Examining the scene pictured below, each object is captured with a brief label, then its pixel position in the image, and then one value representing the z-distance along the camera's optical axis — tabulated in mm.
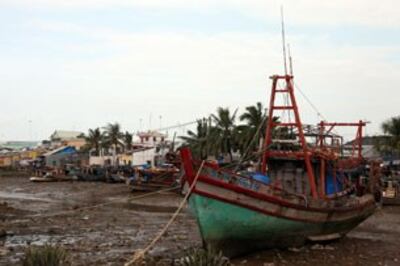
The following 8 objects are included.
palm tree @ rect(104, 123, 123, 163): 78375
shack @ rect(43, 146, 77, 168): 79456
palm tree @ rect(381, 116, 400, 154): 49344
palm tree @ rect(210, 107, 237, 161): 53812
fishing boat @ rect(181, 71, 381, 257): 15266
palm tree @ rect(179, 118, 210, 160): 53803
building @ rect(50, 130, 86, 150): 97075
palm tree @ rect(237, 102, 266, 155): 51500
